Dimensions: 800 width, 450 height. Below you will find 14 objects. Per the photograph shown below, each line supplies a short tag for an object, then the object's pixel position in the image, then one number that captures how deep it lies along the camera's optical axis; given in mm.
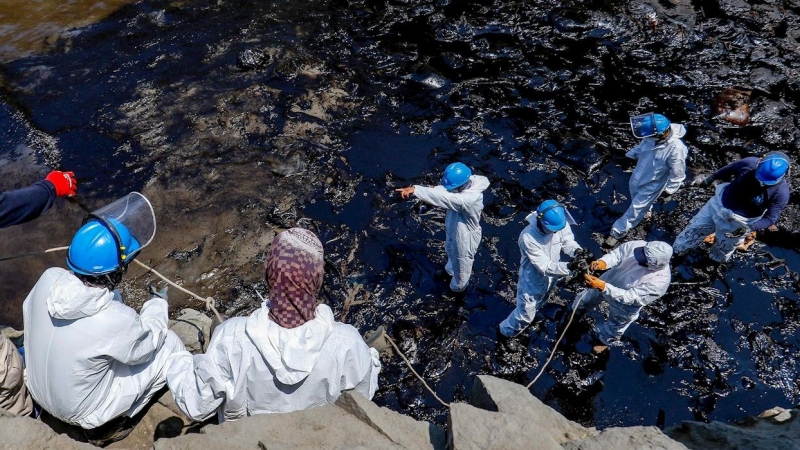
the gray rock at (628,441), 3443
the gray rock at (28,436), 3113
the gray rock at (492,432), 3215
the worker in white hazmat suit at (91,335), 3295
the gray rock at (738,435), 3914
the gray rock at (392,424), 3422
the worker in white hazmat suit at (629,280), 5344
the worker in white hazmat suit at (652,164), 6430
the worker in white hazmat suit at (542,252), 5270
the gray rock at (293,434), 3213
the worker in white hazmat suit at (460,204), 5746
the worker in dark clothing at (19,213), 3475
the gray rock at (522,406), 3598
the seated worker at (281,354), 3084
